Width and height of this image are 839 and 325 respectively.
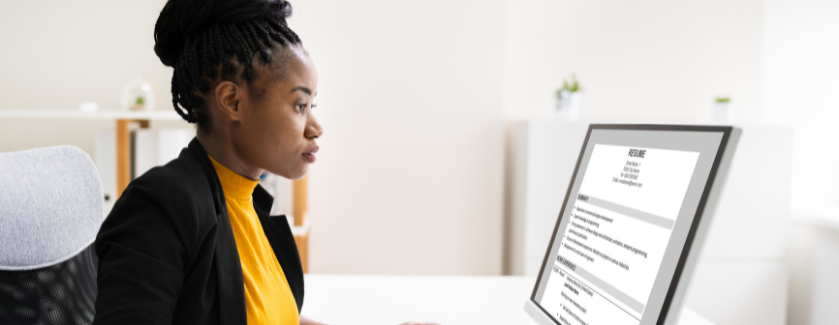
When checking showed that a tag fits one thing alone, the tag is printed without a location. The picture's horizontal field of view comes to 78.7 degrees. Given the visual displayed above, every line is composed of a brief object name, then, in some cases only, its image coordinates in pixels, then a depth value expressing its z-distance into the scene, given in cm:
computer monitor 56
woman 54
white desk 101
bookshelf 187
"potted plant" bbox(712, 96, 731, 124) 239
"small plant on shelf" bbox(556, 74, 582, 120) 235
